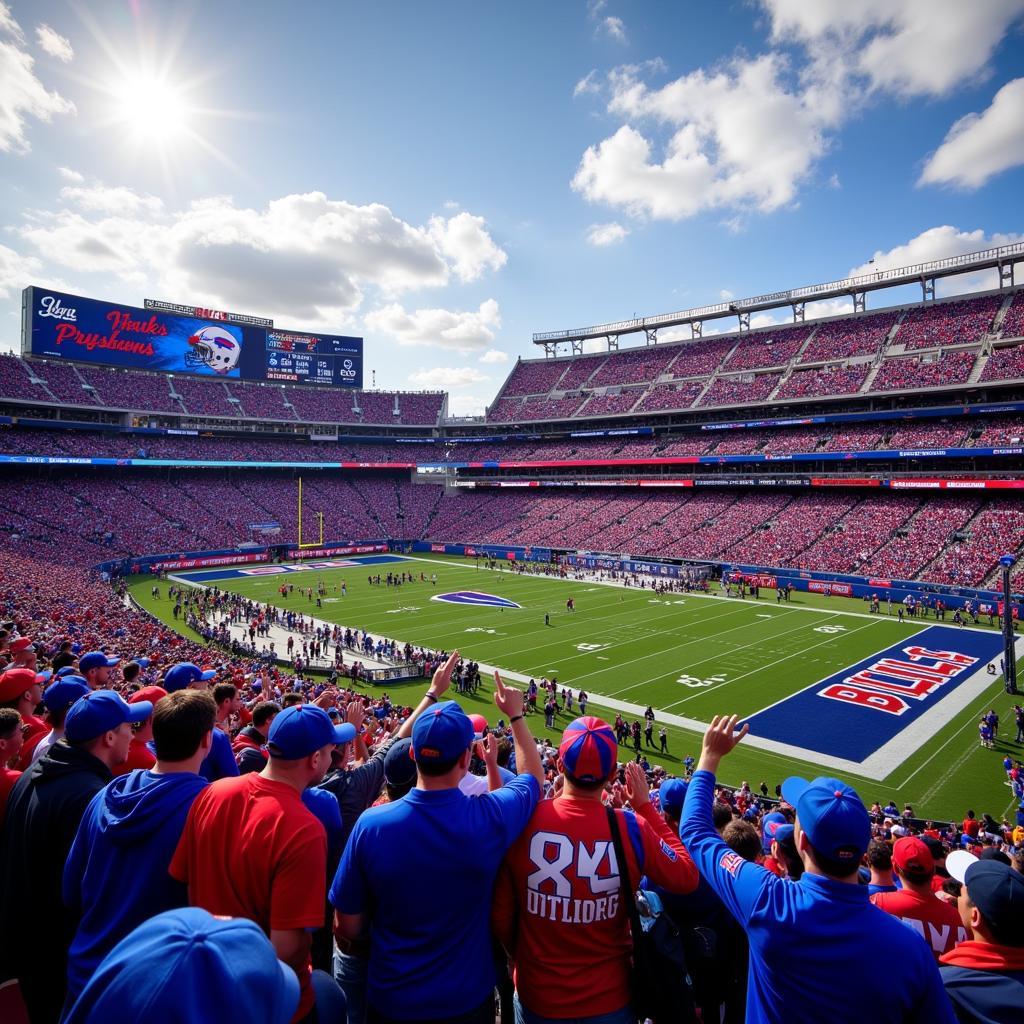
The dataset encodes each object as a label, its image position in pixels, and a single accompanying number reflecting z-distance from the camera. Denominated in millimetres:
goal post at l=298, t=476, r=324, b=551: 56994
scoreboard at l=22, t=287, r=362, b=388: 55469
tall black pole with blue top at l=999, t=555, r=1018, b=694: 21683
